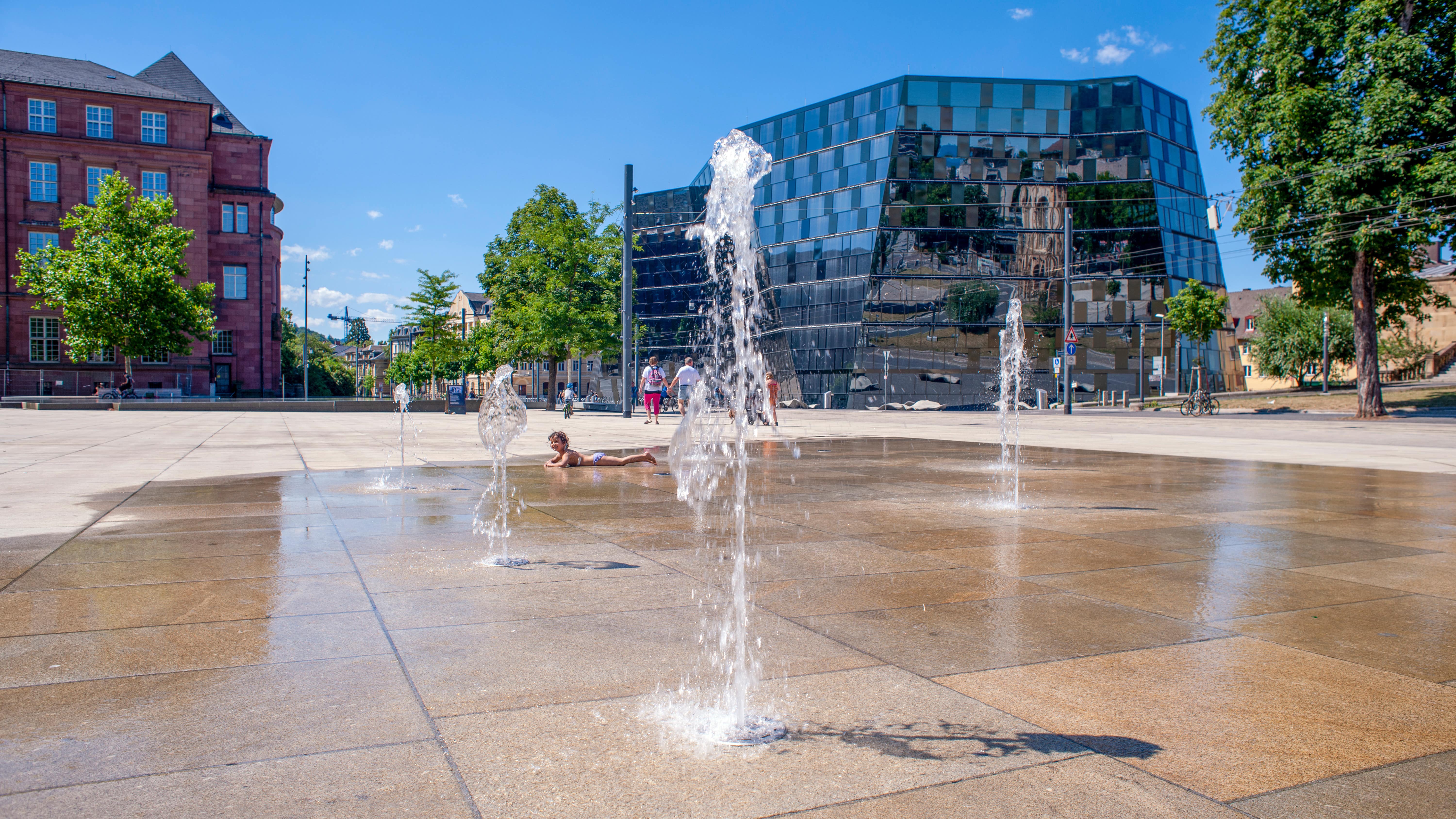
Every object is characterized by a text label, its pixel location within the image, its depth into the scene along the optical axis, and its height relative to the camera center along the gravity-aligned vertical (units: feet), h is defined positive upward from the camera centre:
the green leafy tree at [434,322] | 164.14 +14.39
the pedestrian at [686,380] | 70.18 +1.56
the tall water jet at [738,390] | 8.55 +0.17
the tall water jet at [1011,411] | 28.50 -1.00
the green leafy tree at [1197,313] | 151.64 +15.45
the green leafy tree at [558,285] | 132.87 +18.08
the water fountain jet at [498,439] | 20.02 -1.18
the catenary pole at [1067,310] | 106.32 +11.46
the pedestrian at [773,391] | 74.52 +0.81
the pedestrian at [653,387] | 79.00 +1.06
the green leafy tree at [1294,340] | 171.53 +12.46
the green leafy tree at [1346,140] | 79.30 +25.05
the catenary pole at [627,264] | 83.46 +13.35
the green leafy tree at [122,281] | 126.41 +16.84
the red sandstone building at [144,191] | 146.72 +36.73
